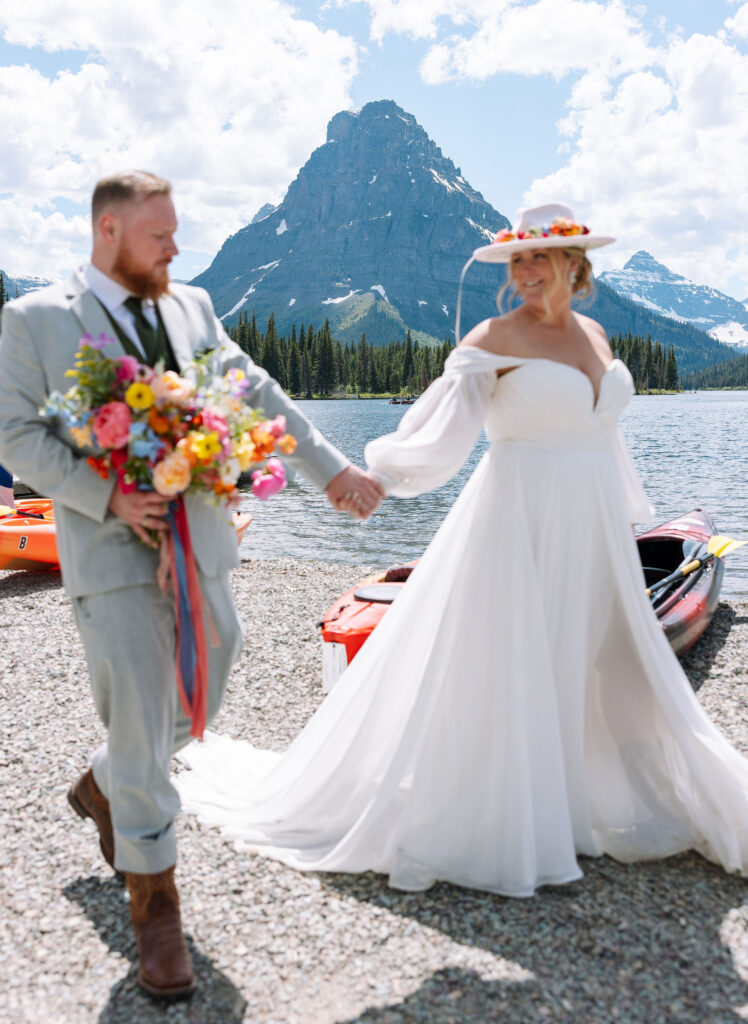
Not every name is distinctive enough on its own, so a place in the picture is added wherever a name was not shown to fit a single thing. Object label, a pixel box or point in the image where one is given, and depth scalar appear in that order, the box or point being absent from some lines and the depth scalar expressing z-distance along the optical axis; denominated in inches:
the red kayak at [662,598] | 247.4
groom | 112.0
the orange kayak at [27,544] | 457.4
